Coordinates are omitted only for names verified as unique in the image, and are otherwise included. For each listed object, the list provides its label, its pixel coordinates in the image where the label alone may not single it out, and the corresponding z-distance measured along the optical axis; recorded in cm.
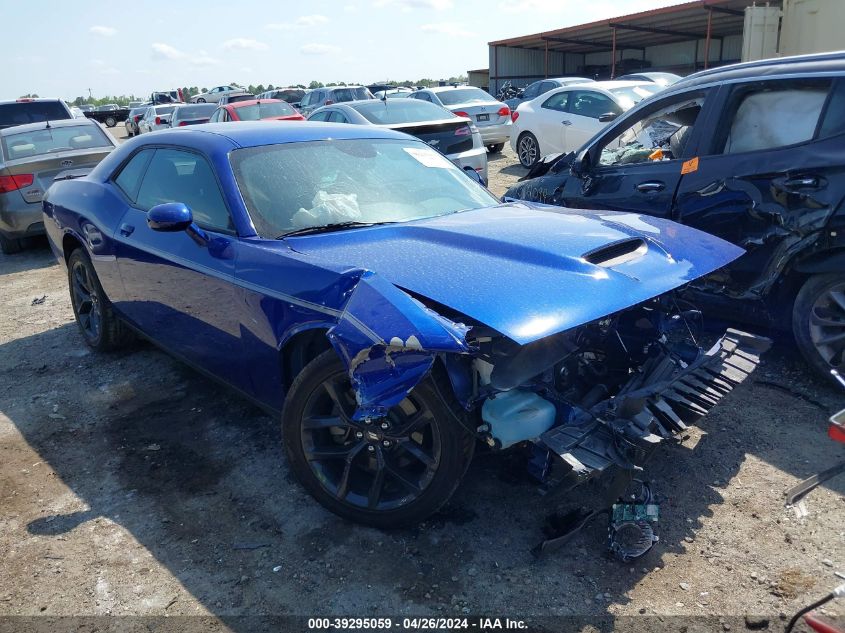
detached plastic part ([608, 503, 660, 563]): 271
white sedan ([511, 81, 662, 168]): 1109
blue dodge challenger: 252
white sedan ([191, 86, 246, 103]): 3406
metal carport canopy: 2265
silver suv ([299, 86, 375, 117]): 2119
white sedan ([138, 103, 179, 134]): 2286
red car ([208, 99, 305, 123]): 1368
